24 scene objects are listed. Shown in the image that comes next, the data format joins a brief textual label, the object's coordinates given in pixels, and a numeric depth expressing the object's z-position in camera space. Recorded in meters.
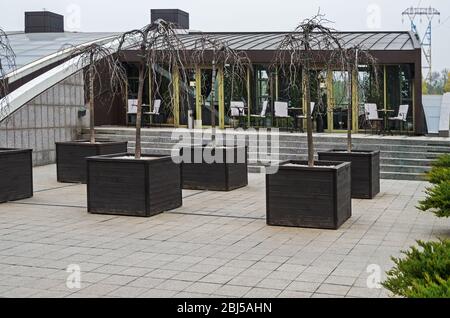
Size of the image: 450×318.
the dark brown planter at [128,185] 9.42
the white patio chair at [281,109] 20.22
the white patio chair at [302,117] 19.64
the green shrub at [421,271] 3.76
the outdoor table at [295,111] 20.83
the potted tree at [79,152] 13.59
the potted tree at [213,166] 12.46
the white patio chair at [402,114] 19.05
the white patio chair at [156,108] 21.61
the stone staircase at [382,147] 14.92
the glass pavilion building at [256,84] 19.22
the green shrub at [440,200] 7.77
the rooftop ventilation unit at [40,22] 29.72
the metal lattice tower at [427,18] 53.33
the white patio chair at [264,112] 21.24
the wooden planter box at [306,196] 8.53
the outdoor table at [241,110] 20.83
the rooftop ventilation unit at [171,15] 29.68
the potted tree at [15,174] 10.87
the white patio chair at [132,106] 22.52
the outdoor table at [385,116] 19.45
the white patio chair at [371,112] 19.01
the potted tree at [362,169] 11.41
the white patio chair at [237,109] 20.89
